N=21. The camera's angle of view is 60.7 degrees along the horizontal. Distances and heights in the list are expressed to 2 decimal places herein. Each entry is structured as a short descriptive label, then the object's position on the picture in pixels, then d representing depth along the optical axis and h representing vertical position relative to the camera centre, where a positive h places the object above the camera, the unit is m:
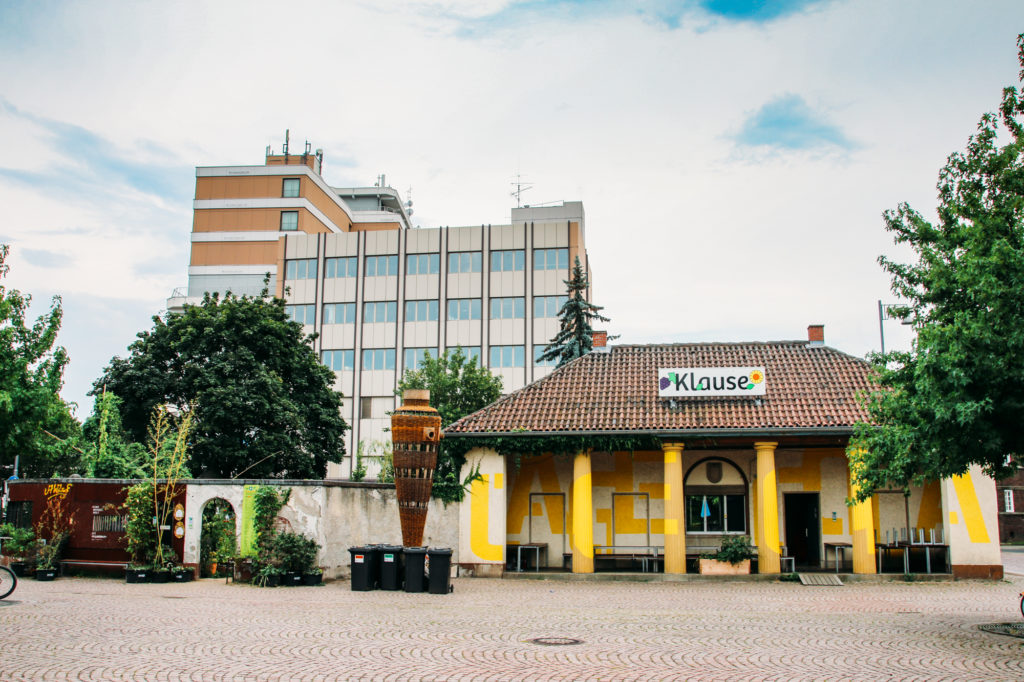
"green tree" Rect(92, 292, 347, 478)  33.34 +3.83
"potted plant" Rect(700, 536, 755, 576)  23.45 -1.90
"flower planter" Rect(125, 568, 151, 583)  20.94 -2.17
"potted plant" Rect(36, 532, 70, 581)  21.31 -1.87
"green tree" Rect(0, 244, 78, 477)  25.44 +3.12
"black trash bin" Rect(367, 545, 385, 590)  19.53 -1.70
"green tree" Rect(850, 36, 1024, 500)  11.99 +2.11
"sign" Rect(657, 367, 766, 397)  24.88 +2.99
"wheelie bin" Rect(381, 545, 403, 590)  19.36 -1.81
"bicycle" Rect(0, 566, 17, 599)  15.73 -1.77
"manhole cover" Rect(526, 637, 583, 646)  11.79 -2.10
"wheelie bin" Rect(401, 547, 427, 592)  19.02 -1.77
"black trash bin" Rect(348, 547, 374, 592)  19.38 -1.81
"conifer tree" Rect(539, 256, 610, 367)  40.97 +7.57
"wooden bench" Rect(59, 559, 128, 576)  21.88 -2.01
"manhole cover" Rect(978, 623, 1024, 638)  12.86 -2.06
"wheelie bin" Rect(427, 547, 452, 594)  18.73 -1.77
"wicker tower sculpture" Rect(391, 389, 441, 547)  20.66 +0.55
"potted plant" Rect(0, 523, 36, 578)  22.06 -1.69
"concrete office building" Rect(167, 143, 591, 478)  54.19 +11.88
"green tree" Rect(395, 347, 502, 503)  42.34 +4.89
